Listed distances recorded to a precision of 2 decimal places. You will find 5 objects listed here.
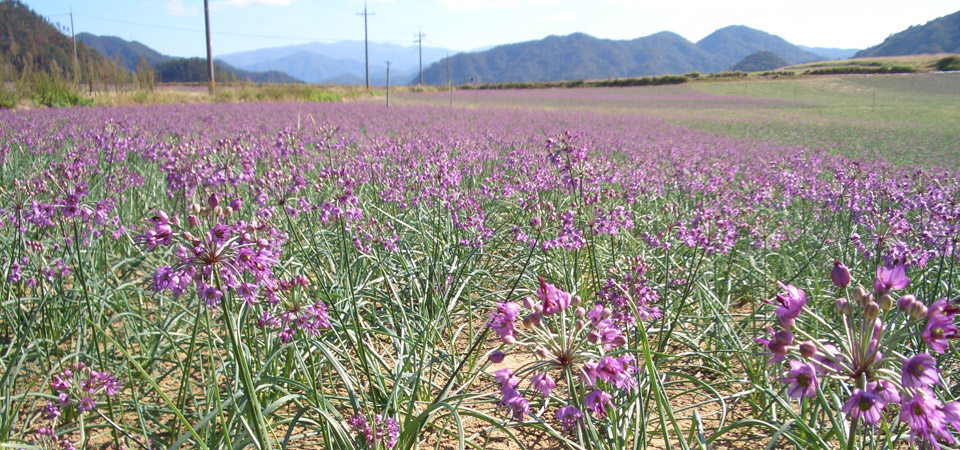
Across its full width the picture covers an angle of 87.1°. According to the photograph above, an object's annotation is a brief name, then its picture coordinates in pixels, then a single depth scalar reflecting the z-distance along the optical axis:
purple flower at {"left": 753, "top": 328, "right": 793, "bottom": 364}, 1.04
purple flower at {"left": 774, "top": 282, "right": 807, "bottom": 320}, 1.08
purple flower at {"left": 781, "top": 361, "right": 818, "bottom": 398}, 1.06
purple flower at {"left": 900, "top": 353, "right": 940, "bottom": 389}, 1.00
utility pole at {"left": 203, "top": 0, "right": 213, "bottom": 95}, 29.71
